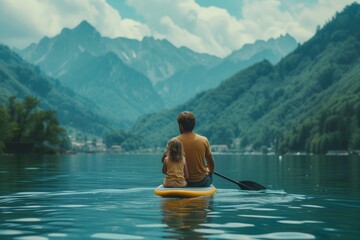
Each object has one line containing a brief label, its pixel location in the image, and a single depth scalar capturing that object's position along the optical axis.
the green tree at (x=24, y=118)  194.12
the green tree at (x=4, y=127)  172.00
